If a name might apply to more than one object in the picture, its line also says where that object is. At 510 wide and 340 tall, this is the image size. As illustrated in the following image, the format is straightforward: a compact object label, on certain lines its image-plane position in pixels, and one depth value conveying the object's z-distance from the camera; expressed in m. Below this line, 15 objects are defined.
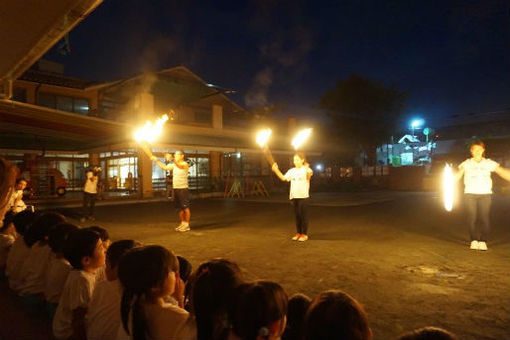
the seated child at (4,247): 4.97
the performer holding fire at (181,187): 9.08
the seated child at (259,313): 1.68
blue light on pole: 38.42
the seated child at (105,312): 2.39
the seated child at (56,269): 3.25
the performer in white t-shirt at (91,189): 11.13
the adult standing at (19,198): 7.52
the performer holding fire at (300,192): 7.57
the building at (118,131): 8.45
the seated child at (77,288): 2.71
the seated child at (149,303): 1.99
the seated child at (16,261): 4.11
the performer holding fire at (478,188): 6.32
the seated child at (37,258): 3.72
